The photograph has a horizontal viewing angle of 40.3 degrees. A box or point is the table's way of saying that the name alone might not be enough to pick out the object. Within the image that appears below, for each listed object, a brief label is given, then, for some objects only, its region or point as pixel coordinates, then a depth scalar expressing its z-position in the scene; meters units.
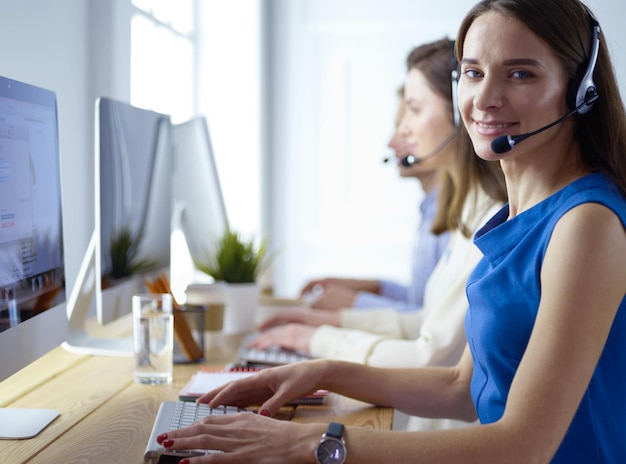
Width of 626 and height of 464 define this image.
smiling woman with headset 0.97
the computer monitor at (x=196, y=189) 2.24
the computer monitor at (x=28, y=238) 1.16
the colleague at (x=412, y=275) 2.39
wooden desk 1.13
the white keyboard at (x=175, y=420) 1.06
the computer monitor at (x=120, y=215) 1.64
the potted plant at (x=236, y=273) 2.10
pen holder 1.72
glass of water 1.52
